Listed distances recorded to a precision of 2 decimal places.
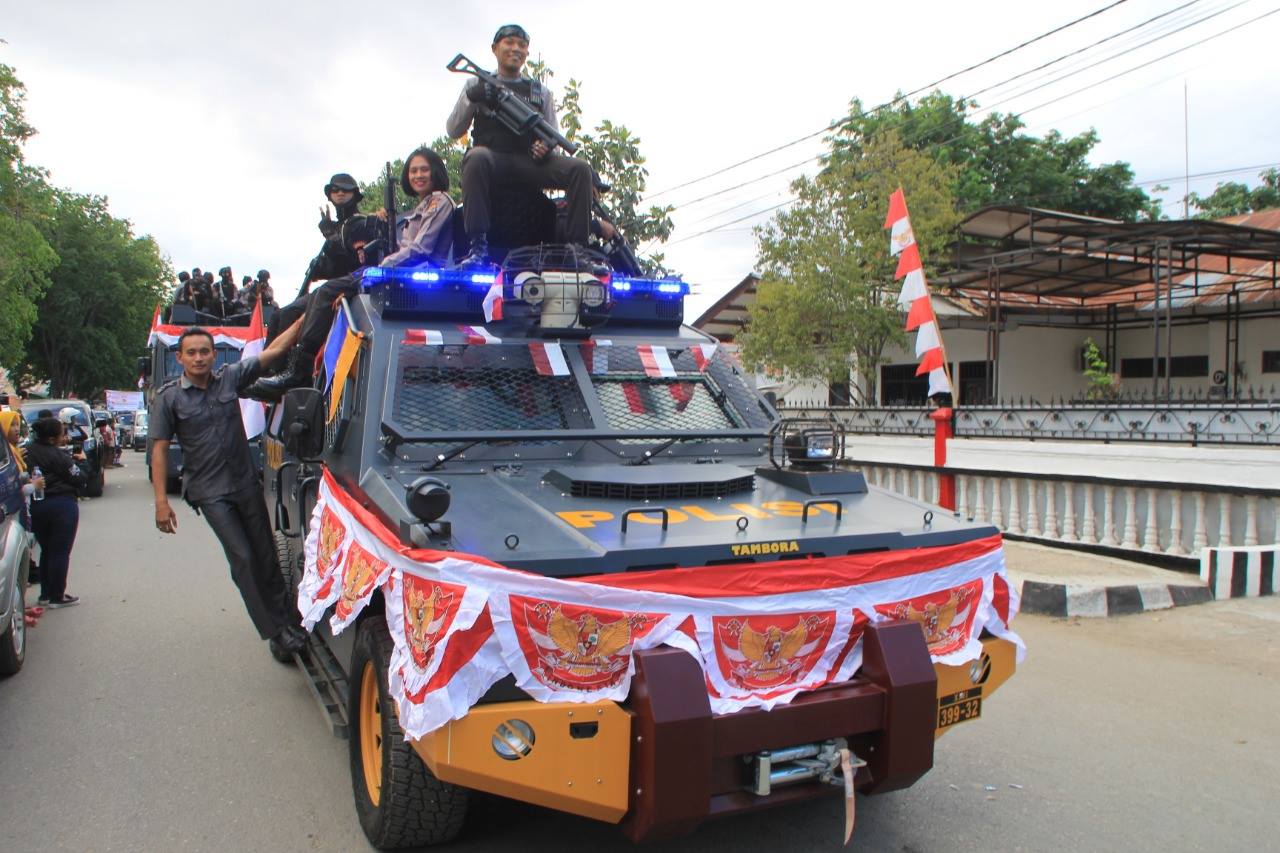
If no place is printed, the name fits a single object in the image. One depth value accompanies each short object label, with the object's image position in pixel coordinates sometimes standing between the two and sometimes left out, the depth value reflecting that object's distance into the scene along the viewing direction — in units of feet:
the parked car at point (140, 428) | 98.48
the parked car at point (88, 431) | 53.21
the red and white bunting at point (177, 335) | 42.63
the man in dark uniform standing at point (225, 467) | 17.07
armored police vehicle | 9.19
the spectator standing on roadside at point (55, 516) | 25.09
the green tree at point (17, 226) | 90.58
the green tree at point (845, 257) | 55.62
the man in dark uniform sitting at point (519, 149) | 19.06
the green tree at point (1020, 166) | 96.78
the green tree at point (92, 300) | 145.89
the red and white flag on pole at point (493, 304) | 15.16
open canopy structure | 45.57
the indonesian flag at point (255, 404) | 19.22
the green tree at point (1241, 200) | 107.14
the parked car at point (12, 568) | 18.03
